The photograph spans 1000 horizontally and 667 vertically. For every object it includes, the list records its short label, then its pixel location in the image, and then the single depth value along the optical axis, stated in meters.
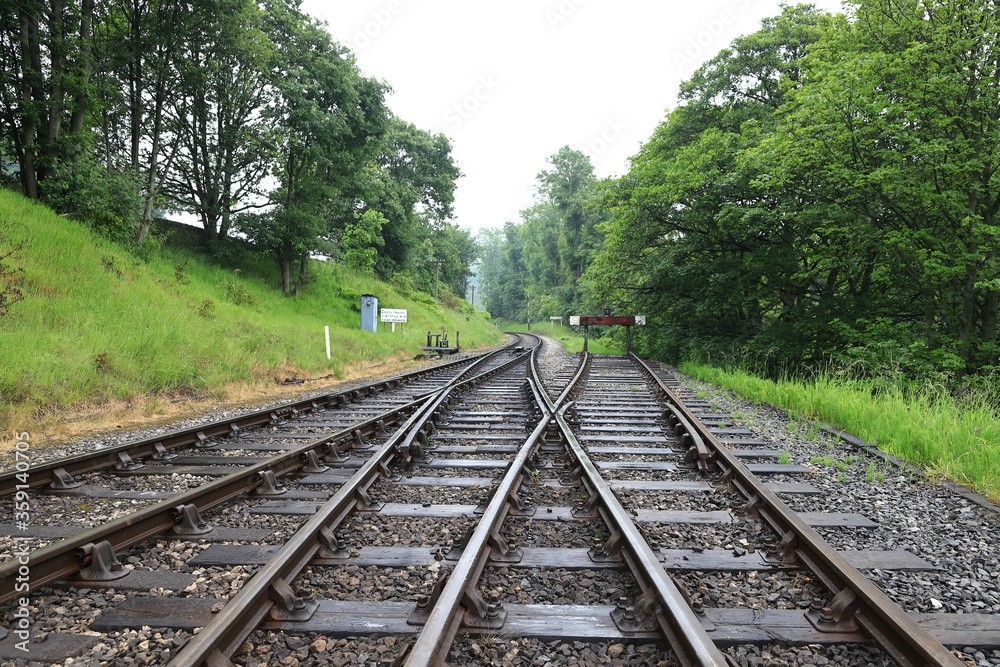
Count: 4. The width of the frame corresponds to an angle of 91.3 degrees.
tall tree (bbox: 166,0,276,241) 14.94
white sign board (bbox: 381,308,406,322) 17.94
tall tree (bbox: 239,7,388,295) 17.34
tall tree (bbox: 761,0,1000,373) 8.16
